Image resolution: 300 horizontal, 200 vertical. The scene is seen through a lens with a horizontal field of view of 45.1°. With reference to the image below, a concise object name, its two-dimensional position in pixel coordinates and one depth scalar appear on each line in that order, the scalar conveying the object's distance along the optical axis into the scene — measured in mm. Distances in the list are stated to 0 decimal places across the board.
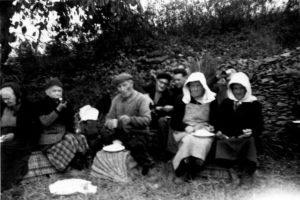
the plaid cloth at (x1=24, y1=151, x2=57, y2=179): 4492
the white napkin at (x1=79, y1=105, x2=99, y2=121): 5148
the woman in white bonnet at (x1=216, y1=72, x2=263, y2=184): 4105
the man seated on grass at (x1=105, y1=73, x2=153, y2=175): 4605
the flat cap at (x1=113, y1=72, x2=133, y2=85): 4684
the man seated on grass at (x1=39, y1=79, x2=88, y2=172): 4532
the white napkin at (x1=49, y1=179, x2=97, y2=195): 3994
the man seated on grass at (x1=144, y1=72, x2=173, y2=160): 4953
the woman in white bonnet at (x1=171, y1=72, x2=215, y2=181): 4270
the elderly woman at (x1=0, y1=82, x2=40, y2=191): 4312
